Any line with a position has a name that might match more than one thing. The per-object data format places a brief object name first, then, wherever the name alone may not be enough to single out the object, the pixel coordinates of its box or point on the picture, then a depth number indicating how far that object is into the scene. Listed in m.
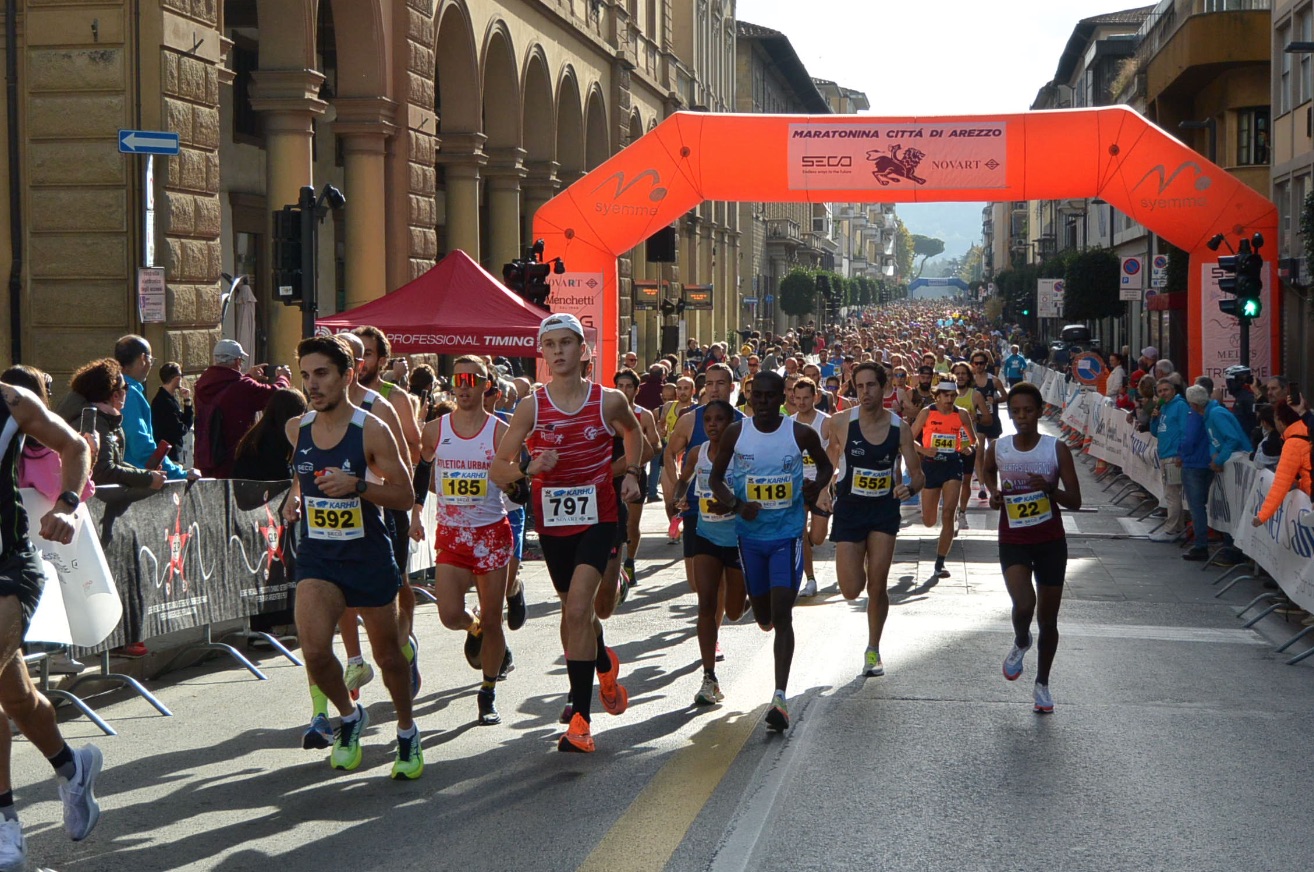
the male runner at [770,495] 8.30
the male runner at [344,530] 6.91
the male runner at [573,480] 7.54
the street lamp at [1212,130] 36.65
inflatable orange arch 20.89
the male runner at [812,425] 12.05
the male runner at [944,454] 15.17
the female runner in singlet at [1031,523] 8.79
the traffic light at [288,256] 15.63
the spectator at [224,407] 11.24
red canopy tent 17.36
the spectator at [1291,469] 12.05
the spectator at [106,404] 9.16
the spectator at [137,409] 10.95
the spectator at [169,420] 13.05
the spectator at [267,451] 10.30
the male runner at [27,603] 5.69
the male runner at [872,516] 9.72
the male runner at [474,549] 8.39
